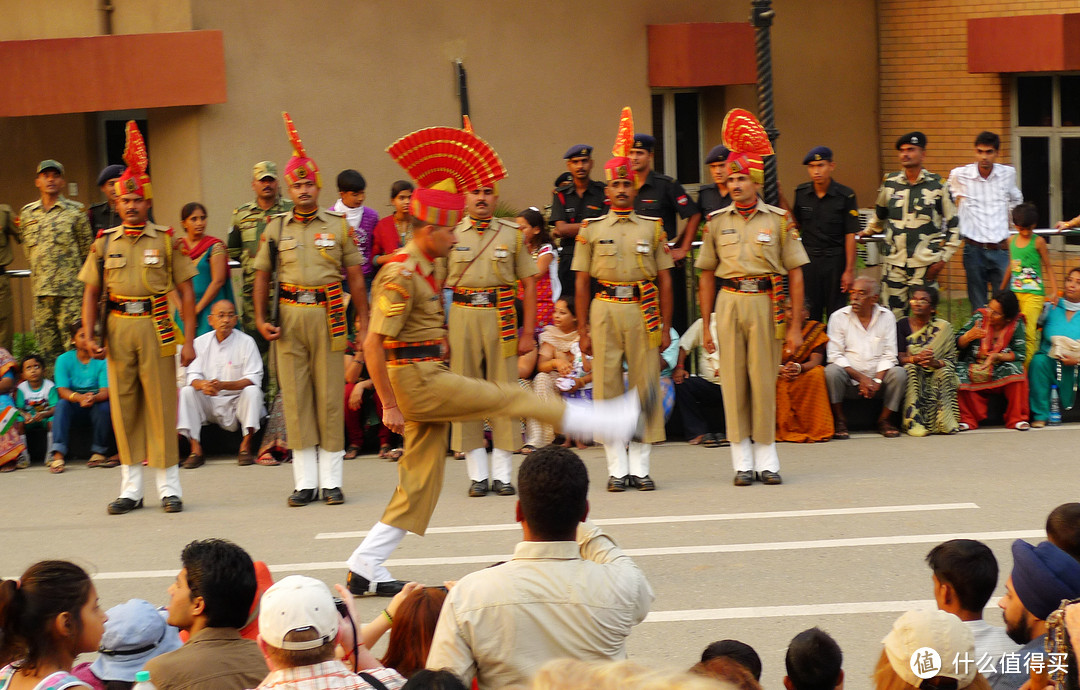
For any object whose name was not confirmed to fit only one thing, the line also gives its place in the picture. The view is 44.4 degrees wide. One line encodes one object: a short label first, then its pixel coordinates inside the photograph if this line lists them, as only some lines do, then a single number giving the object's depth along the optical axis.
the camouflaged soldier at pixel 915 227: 11.20
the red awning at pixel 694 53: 15.59
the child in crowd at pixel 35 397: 10.27
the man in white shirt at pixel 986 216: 11.93
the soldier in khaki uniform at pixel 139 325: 8.63
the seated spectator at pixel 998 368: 10.44
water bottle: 10.50
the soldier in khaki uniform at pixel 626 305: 9.10
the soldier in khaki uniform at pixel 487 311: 9.08
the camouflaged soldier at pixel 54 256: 10.98
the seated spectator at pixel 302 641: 3.57
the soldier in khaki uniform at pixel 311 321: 8.77
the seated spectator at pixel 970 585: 4.45
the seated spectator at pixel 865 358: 10.40
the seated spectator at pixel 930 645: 3.70
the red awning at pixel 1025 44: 14.64
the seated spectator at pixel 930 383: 10.34
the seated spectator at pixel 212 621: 4.05
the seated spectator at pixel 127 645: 4.40
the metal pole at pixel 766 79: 10.88
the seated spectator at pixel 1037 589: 4.38
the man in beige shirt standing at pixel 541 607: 3.71
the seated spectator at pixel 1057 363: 10.44
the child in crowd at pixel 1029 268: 10.85
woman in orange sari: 10.38
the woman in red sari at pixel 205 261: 10.70
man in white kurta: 10.21
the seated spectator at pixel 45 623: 3.98
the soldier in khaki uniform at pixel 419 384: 6.54
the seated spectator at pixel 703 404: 10.50
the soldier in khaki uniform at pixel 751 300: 8.99
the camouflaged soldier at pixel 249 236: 10.49
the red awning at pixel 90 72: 13.20
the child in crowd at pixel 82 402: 10.18
